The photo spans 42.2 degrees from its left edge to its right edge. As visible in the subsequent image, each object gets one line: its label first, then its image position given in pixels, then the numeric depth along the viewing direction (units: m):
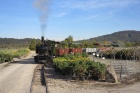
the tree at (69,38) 43.40
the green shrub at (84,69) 11.07
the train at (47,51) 20.34
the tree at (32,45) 59.71
